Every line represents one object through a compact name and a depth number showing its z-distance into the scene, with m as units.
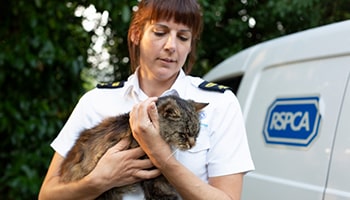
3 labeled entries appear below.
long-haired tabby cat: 2.08
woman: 1.89
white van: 2.57
